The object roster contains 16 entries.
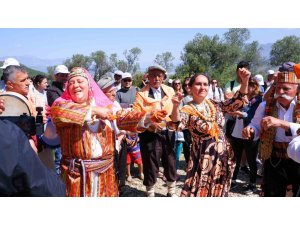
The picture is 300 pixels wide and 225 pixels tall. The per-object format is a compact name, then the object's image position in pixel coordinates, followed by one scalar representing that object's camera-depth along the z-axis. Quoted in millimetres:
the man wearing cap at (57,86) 3770
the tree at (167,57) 35365
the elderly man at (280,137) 2198
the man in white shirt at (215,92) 4644
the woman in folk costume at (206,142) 2566
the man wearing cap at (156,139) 3313
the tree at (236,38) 36894
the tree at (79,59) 31091
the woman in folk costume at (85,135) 2028
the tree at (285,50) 32562
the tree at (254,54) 42249
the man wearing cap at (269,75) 5739
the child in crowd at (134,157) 4028
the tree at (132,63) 34737
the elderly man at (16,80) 2407
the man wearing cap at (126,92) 4715
